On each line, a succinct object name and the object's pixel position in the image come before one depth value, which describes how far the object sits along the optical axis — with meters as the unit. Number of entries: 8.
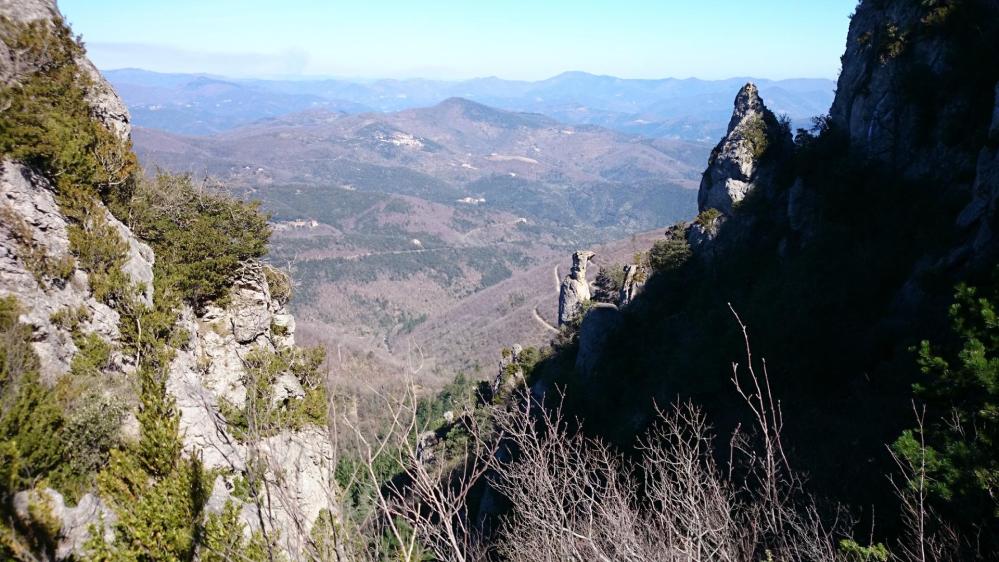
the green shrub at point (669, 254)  29.17
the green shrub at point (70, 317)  10.63
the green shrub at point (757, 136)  27.41
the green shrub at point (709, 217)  27.79
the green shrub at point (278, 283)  19.27
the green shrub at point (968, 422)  6.87
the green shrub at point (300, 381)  13.20
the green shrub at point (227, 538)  7.78
